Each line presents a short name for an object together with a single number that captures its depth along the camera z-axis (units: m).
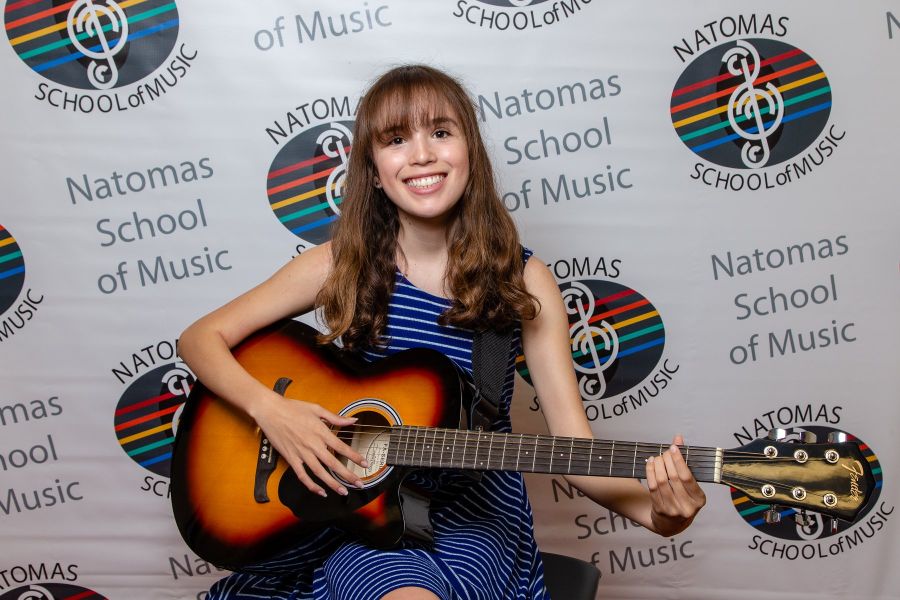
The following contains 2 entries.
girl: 1.56
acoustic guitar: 1.24
